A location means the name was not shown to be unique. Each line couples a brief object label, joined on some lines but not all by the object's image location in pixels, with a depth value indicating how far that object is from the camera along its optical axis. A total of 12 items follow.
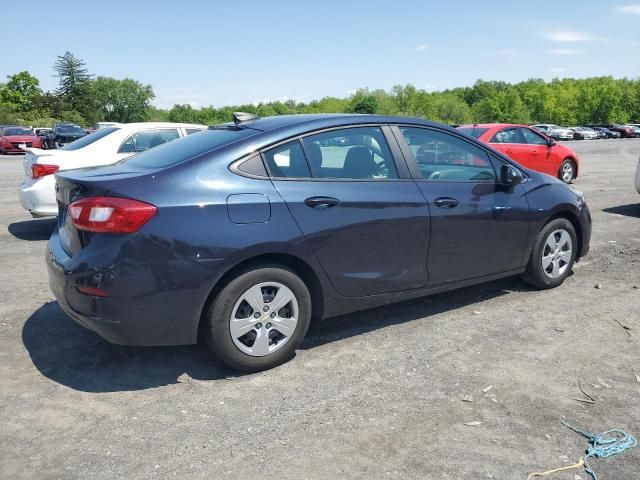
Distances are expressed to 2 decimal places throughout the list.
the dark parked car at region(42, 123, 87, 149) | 29.77
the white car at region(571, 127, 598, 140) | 58.25
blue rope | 2.80
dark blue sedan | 3.33
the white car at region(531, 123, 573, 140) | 54.95
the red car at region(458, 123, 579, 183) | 13.23
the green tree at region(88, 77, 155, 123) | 111.69
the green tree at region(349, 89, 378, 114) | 93.06
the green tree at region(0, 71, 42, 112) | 100.38
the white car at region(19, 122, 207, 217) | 7.57
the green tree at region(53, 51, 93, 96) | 104.81
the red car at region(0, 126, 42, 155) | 30.30
